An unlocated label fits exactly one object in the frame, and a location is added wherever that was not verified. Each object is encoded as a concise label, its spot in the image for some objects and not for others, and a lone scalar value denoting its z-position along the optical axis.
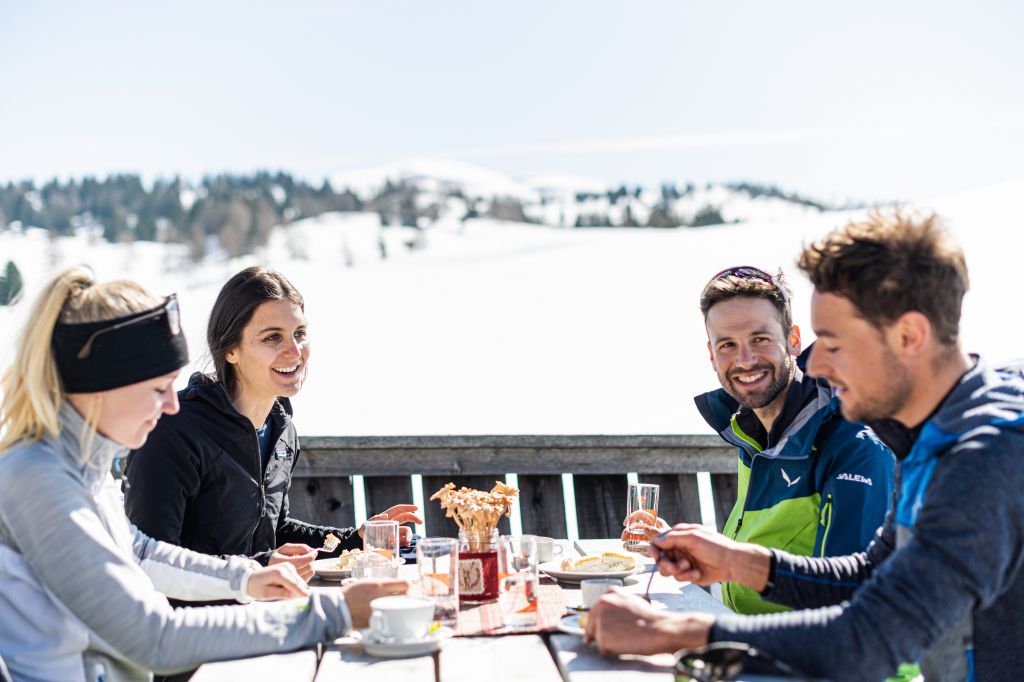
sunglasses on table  1.40
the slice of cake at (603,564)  2.54
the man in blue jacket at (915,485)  1.48
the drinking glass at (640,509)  2.85
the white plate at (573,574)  2.49
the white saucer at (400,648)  1.85
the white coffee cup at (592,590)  2.07
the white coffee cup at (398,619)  1.87
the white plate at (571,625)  1.92
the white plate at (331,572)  2.57
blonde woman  1.73
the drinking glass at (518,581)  2.13
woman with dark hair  2.82
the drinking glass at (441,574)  2.08
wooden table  1.71
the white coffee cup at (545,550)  2.79
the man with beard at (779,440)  2.39
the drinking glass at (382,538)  2.48
